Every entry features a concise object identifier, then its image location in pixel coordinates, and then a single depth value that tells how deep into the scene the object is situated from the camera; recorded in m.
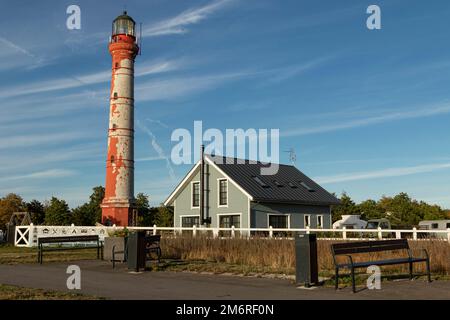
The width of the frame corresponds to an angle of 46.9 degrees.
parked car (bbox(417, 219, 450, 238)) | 38.19
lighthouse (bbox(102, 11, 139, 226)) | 36.97
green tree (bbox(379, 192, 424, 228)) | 57.24
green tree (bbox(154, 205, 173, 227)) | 49.97
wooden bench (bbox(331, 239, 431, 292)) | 10.45
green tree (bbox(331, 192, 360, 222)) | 55.44
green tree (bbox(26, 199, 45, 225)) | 64.26
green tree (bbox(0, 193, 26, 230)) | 67.00
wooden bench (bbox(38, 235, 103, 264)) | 17.19
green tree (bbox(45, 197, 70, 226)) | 55.28
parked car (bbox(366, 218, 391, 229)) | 39.62
